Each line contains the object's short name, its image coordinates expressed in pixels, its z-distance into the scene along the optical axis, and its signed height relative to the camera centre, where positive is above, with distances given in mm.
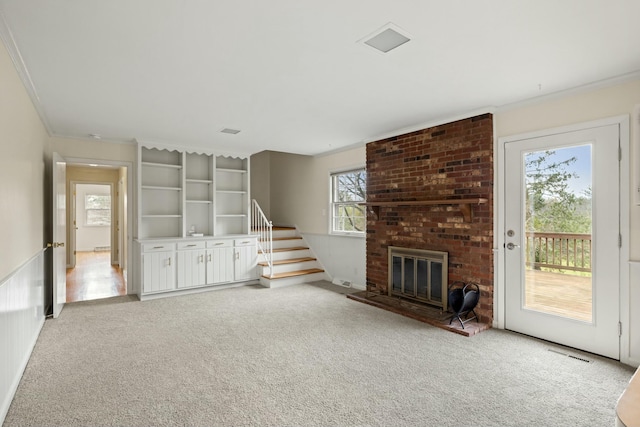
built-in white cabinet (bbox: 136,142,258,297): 5262 -131
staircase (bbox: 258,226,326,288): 5934 -933
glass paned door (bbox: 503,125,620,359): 2979 -253
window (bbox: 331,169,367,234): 5754 +199
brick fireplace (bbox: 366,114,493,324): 3764 +161
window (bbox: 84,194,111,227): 10812 +114
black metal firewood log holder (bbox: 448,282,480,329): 3652 -954
